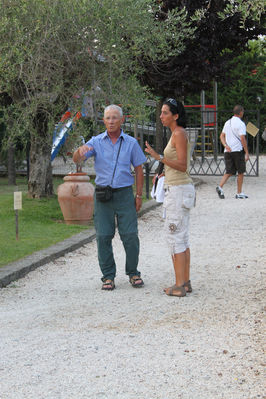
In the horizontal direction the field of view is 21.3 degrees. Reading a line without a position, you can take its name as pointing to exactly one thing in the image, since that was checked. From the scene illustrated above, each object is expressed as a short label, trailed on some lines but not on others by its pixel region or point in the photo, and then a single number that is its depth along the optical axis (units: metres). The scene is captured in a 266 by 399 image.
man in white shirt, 14.25
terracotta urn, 10.70
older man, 6.55
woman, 6.14
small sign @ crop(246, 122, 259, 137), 16.10
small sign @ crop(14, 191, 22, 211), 9.06
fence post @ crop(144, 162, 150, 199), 14.65
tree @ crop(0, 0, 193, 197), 10.53
